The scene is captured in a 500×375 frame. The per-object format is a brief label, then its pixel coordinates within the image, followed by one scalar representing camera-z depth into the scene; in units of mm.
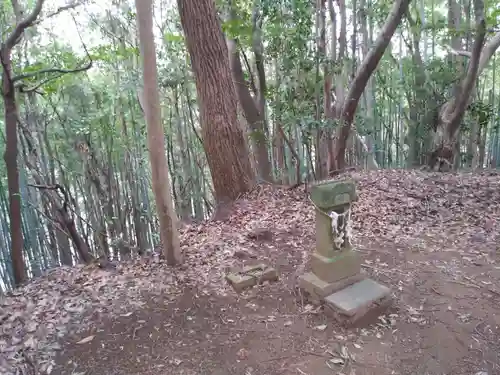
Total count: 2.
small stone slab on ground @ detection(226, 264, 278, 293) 2412
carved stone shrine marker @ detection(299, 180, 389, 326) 2111
